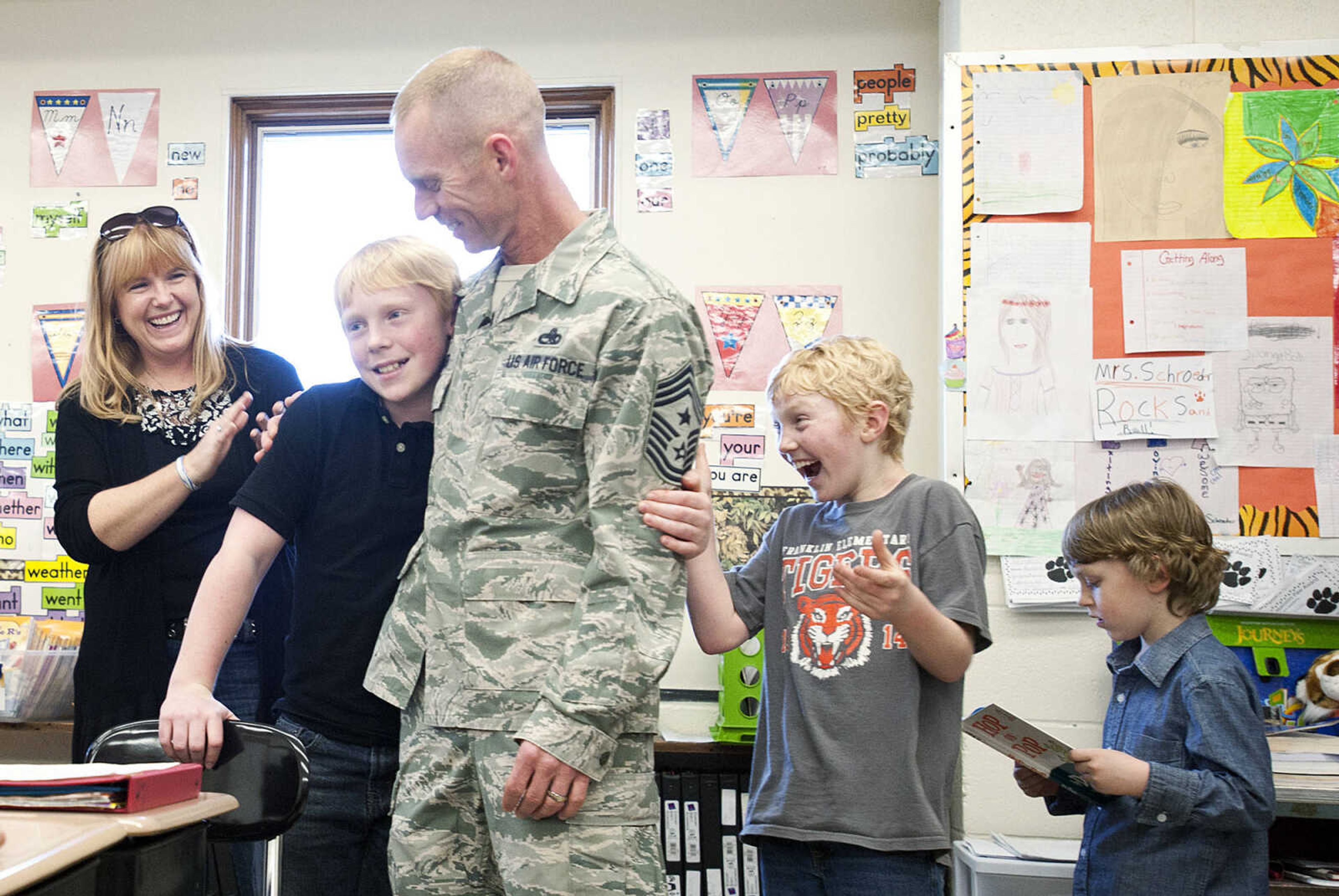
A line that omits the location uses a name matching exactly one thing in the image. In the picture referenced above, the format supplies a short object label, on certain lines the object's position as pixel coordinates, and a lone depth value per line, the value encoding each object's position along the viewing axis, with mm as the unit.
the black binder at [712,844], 2643
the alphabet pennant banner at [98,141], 3307
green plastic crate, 2680
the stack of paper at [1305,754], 2148
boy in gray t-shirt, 1592
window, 3314
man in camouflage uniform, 1227
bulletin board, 2621
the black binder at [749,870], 2629
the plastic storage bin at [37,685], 2834
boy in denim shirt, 1611
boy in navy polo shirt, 1497
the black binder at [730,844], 2635
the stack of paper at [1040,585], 2613
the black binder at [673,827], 2641
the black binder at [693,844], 2643
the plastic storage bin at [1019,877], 2293
